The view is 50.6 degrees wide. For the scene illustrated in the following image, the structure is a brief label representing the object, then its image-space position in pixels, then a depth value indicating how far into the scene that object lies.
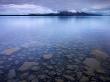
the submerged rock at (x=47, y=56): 5.72
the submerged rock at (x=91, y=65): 4.47
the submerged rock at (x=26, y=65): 4.58
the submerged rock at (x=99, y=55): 5.71
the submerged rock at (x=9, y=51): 6.22
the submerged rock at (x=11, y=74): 3.97
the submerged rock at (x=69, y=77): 3.87
